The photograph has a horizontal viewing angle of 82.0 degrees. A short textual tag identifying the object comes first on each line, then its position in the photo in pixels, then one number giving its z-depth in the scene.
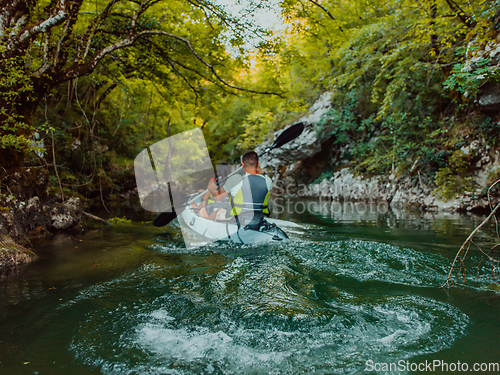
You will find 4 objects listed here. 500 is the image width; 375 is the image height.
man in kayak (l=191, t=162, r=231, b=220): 6.37
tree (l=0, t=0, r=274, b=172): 3.84
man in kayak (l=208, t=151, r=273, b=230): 4.70
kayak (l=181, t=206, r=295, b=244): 4.75
